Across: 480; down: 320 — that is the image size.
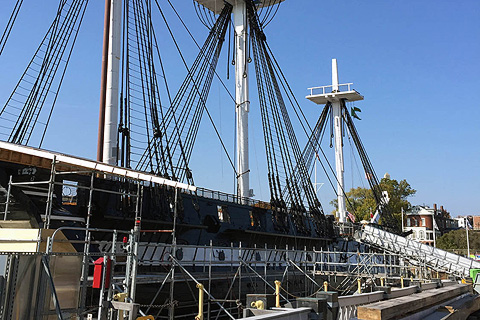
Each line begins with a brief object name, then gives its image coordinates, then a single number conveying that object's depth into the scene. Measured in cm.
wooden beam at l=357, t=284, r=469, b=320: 789
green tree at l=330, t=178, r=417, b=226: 6108
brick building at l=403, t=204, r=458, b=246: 6656
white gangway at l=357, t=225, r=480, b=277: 2736
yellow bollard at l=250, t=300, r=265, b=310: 667
